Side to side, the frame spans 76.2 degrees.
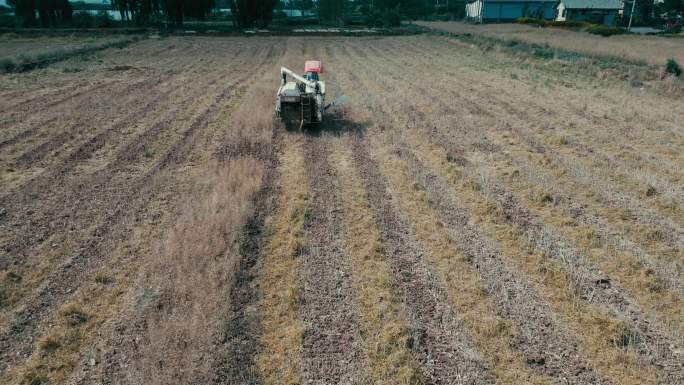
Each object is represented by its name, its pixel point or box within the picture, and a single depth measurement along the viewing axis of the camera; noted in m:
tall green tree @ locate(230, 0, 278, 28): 63.88
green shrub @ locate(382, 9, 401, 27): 74.19
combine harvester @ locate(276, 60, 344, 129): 12.20
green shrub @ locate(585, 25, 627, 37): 47.81
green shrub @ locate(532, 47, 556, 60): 28.56
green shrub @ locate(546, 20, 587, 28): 56.83
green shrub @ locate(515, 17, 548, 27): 61.07
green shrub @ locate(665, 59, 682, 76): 21.03
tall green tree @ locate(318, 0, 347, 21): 86.62
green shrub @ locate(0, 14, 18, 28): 66.44
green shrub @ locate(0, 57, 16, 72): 23.76
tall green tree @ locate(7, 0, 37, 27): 64.56
